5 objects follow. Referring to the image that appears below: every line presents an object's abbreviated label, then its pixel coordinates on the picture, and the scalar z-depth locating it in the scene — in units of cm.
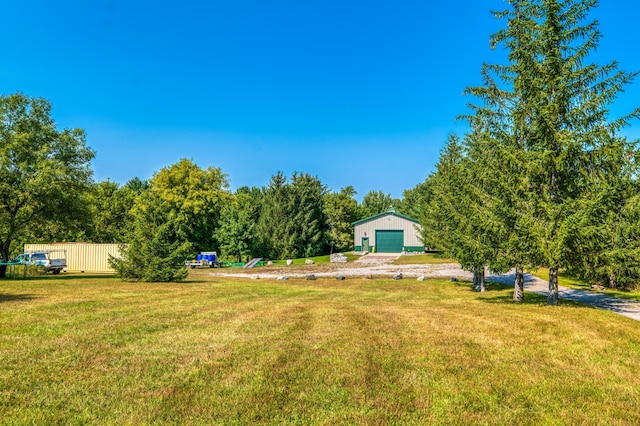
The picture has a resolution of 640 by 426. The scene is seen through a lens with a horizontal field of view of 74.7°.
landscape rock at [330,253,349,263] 4825
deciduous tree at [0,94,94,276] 2336
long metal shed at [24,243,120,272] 3509
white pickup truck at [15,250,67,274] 2934
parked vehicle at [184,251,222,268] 4516
